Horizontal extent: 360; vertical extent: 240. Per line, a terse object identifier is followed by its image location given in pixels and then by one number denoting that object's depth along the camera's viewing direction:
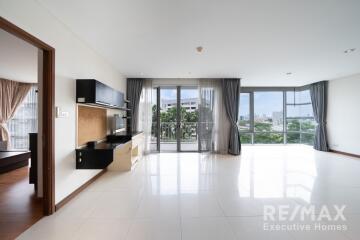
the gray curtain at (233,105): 5.54
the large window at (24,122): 5.71
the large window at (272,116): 7.04
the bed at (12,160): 3.77
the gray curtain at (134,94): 5.37
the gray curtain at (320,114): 5.95
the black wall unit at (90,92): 2.69
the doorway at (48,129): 2.14
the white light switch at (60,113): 2.29
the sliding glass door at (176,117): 5.84
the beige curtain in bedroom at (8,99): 5.20
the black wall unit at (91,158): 2.65
